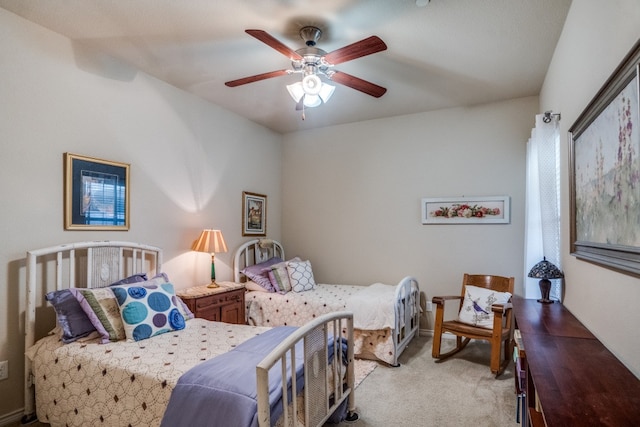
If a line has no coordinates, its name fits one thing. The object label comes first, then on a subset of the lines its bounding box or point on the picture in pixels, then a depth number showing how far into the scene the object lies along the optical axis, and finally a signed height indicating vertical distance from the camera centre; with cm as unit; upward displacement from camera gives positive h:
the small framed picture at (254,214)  431 +7
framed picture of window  260 +20
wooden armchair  299 -93
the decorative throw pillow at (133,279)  270 -46
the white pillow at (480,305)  335 -82
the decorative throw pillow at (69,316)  223 -62
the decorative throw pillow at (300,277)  398 -64
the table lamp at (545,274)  236 -36
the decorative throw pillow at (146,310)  229 -61
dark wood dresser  97 -53
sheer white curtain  253 +24
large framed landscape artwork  122 +20
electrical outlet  228 -97
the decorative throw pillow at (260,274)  393 -61
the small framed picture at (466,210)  381 +11
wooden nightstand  307 -75
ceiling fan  215 +101
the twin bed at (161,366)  161 -77
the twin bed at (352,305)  325 -85
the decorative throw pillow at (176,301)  267 -61
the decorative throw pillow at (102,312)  225 -59
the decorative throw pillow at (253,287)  394 -74
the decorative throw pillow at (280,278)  391 -65
